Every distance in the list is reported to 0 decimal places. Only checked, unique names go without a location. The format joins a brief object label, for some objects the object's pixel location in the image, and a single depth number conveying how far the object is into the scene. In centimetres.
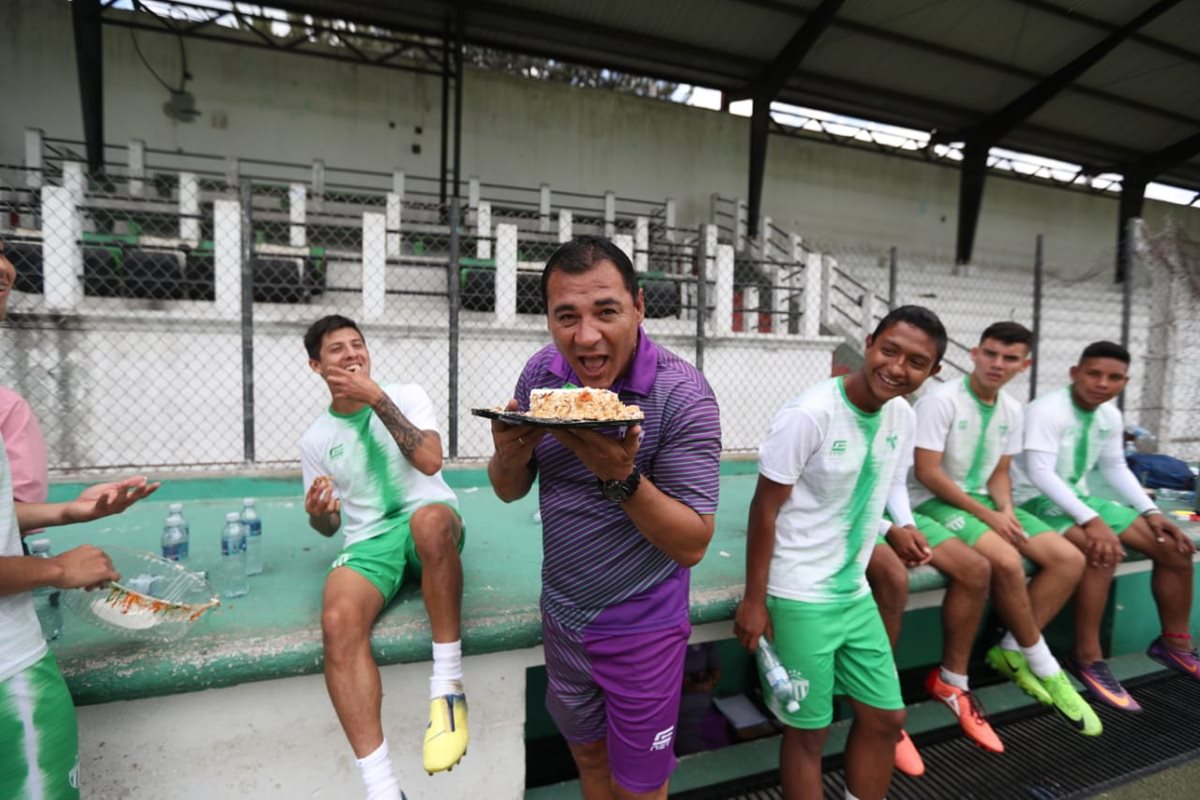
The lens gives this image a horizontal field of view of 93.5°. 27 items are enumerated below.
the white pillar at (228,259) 601
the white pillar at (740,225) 1359
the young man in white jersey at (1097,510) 274
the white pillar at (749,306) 870
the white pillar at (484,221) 849
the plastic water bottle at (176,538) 233
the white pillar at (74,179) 654
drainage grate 220
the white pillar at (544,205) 1167
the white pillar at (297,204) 779
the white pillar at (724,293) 788
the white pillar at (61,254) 580
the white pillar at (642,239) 947
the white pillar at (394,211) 817
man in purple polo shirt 126
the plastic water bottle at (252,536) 241
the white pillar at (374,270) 671
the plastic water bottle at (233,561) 218
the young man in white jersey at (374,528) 165
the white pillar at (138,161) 959
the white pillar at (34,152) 890
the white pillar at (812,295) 852
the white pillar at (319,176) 1085
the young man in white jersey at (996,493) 250
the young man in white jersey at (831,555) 184
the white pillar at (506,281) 716
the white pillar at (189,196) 748
